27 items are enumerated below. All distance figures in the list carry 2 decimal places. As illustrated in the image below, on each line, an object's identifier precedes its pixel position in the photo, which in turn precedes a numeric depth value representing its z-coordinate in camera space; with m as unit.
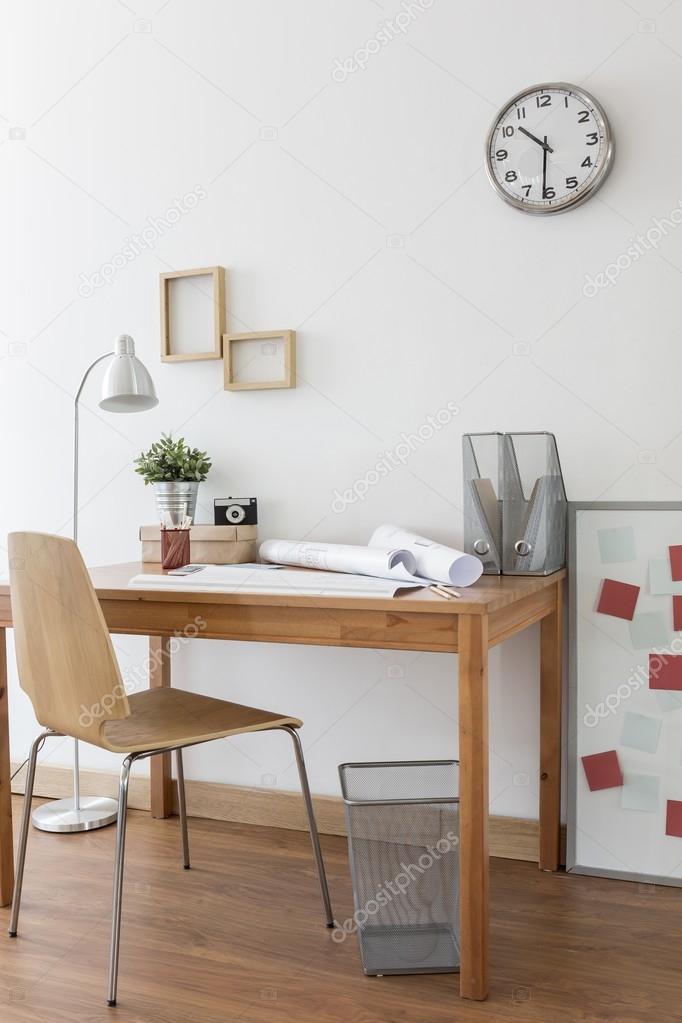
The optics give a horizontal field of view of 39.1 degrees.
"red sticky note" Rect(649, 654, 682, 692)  2.13
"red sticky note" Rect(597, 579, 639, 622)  2.17
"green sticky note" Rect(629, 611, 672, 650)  2.15
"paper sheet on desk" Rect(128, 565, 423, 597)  1.77
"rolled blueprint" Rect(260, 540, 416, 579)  1.92
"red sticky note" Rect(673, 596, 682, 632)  2.13
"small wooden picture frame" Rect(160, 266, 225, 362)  2.58
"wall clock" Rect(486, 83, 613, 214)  2.15
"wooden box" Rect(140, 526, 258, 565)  2.33
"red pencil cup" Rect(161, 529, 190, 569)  2.28
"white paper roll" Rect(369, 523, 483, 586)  1.85
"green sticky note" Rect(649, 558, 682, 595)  2.14
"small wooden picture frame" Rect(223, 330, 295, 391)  2.49
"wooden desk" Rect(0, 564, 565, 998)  1.64
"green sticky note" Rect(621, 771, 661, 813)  2.14
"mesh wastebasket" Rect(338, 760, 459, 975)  1.86
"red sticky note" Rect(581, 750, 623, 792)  2.17
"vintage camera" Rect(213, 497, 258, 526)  2.38
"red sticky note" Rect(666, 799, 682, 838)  2.11
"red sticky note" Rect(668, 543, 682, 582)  2.13
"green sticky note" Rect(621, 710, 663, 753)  2.14
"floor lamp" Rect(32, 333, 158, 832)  2.30
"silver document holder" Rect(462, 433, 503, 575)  2.06
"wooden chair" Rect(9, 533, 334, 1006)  1.69
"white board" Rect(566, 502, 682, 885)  2.13
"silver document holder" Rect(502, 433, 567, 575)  2.05
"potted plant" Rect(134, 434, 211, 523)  2.44
